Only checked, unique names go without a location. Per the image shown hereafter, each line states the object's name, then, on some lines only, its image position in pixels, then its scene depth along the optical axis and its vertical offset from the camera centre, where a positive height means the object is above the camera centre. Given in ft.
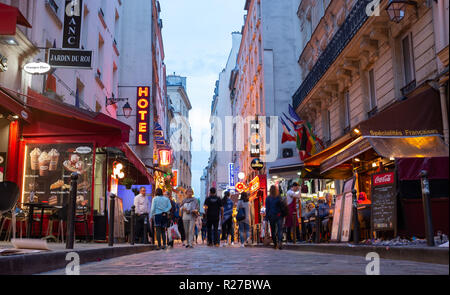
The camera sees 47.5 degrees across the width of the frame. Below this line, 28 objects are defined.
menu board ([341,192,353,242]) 34.94 -0.24
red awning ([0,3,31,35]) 28.86 +11.13
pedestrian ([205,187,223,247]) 50.96 +0.60
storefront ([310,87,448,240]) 28.09 +4.42
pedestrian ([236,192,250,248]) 57.16 -0.59
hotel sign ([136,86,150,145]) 92.68 +18.07
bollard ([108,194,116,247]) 32.27 -0.57
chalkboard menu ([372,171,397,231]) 30.71 +0.72
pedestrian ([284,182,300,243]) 48.96 +1.02
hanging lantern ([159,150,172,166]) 117.30 +13.10
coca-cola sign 31.55 +2.21
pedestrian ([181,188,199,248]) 48.60 +0.21
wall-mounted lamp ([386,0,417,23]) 40.91 +16.56
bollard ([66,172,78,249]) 23.67 +0.19
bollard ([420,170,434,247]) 20.92 +0.26
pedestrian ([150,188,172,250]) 45.44 +0.48
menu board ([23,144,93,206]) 43.88 +3.94
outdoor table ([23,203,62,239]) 35.73 +0.53
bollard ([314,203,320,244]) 40.96 -1.17
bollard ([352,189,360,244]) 30.45 -0.66
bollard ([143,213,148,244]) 46.63 -1.13
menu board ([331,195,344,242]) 37.81 -0.44
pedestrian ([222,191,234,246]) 56.49 +0.11
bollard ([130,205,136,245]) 39.19 -0.72
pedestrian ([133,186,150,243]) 47.42 +0.98
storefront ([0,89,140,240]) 42.19 +6.07
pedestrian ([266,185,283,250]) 41.96 +0.29
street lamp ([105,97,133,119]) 73.80 +16.60
